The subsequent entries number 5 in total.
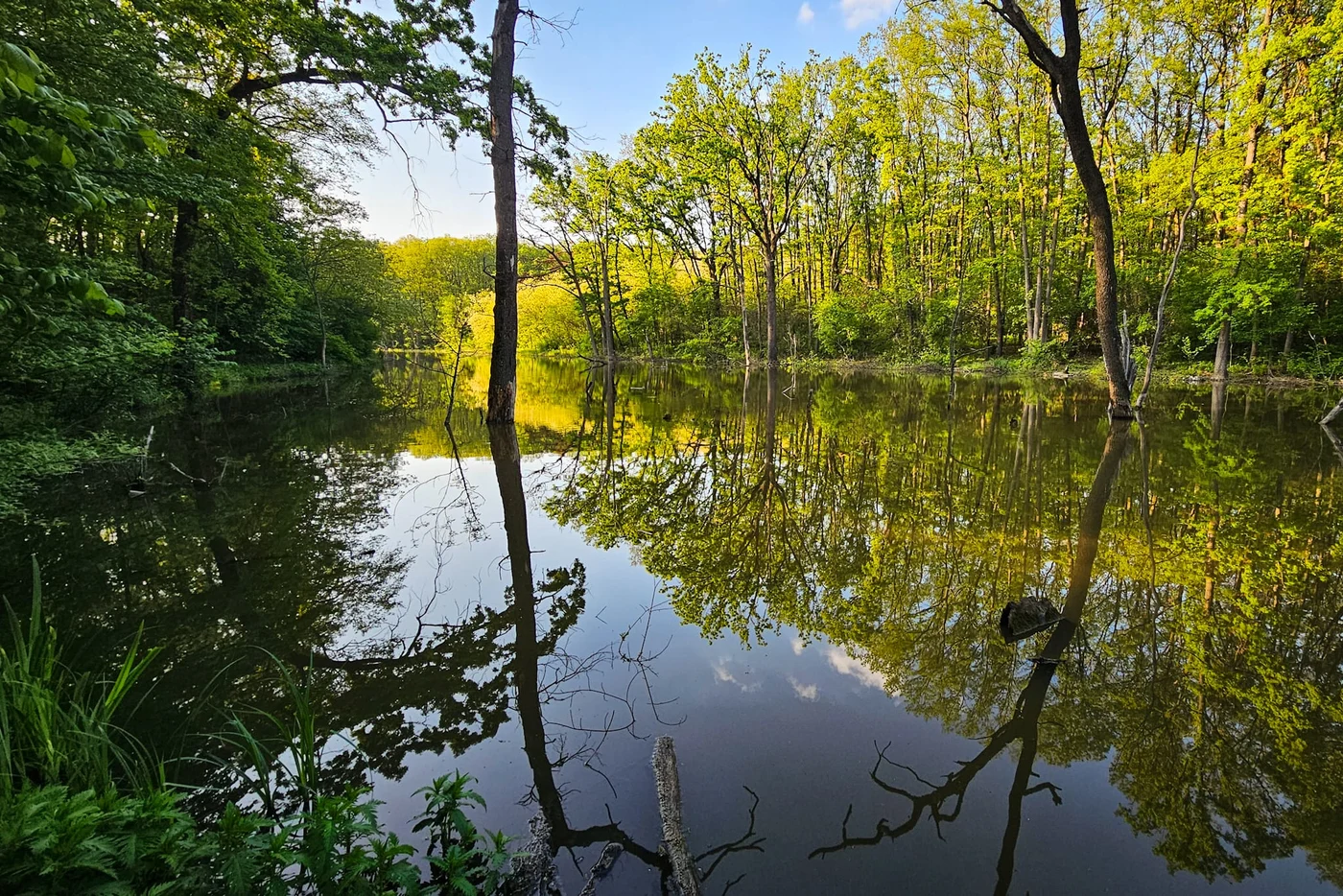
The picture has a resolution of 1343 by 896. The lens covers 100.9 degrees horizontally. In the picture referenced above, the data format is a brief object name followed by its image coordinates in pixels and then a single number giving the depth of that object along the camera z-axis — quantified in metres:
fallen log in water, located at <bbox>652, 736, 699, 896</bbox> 2.01
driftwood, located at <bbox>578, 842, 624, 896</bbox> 2.03
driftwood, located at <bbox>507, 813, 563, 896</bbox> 2.01
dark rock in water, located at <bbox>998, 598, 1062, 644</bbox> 3.89
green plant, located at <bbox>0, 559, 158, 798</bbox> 1.90
